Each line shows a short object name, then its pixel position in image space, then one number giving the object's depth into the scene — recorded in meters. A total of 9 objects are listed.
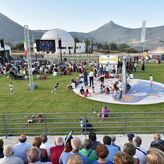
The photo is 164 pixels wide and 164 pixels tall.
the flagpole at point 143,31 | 32.35
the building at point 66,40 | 73.99
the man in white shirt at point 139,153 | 4.03
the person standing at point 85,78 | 16.24
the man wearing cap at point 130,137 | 5.11
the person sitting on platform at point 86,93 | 13.71
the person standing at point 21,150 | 4.71
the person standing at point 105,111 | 9.75
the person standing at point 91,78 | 15.83
